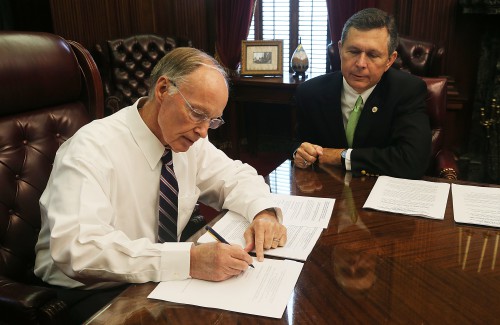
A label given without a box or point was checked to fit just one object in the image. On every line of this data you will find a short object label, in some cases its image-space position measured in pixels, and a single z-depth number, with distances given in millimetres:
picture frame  3842
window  4176
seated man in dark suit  1756
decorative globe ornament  3719
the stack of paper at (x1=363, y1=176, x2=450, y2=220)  1377
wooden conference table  884
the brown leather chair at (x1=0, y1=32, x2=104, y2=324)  1349
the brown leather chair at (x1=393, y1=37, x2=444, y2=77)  3072
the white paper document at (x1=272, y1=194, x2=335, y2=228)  1328
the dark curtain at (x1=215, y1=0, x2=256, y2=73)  4203
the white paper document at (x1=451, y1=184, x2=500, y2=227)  1304
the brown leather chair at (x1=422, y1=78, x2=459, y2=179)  2141
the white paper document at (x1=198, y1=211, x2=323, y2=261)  1145
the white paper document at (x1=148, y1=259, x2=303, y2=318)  919
